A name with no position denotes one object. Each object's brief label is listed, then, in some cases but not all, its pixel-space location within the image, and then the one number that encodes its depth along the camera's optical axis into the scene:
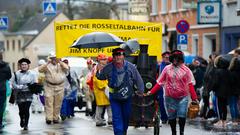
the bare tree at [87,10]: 103.14
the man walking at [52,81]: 21.86
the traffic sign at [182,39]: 31.17
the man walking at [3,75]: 19.52
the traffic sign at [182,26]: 30.73
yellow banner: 20.58
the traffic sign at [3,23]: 46.18
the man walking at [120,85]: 15.09
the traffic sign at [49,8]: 48.12
